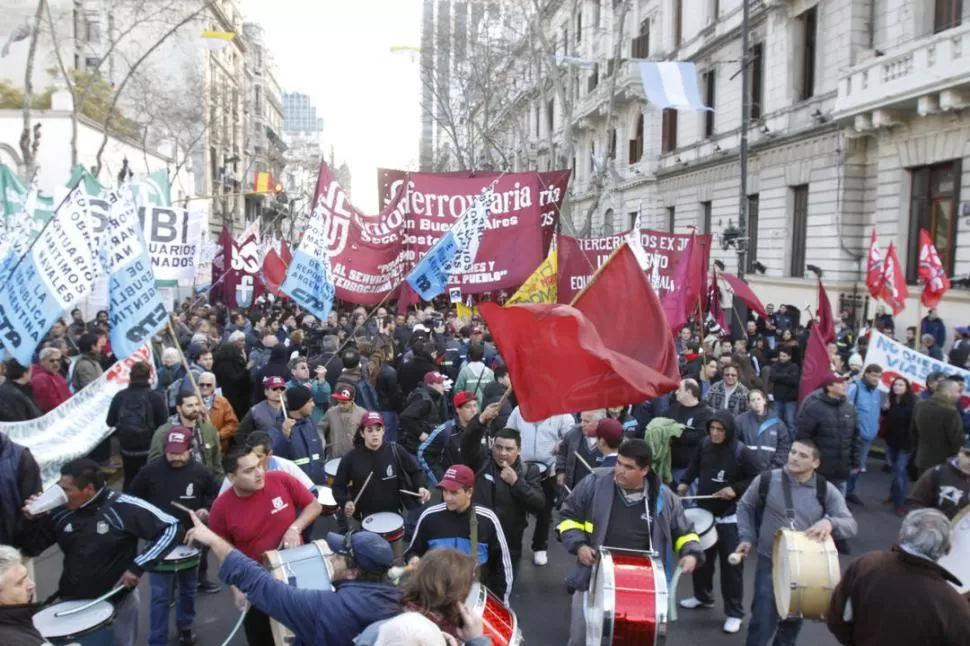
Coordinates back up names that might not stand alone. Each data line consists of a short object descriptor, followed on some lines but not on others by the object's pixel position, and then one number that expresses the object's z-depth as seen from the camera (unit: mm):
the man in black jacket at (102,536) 4449
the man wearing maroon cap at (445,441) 6426
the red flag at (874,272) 13523
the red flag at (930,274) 12680
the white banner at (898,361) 8982
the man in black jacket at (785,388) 10539
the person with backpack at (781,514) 4926
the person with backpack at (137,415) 7363
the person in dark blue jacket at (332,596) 3158
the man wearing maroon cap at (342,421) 7105
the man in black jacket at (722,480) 6004
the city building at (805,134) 17172
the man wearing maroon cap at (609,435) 5516
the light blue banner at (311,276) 9719
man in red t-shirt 4523
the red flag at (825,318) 11805
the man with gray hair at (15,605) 3143
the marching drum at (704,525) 5438
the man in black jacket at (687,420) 7152
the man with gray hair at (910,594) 3342
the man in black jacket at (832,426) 7680
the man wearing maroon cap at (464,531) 4496
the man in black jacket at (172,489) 5141
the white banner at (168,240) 12039
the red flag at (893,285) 12820
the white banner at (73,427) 7082
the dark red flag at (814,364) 8492
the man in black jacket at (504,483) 5117
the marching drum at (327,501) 5684
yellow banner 11693
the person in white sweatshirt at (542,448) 7070
